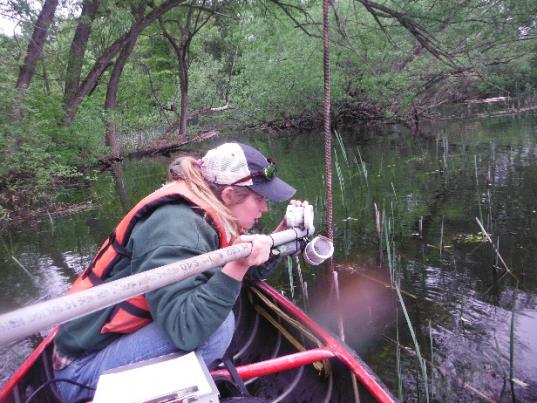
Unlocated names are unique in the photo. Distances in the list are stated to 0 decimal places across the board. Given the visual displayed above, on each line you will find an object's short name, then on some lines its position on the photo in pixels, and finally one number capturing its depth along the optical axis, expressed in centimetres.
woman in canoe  165
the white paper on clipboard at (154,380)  148
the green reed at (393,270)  421
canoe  215
